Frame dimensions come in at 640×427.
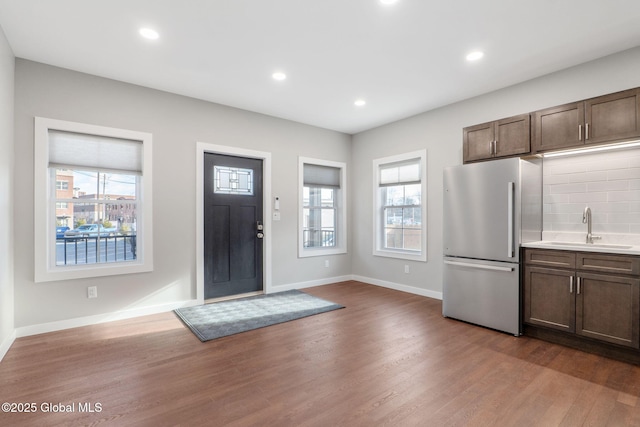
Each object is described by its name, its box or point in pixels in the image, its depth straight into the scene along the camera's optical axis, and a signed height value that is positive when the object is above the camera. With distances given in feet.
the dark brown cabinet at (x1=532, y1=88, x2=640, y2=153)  9.05 +2.85
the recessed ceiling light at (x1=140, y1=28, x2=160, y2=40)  8.92 +5.17
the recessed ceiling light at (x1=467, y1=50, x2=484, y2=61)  10.11 +5.16
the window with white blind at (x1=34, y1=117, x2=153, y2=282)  10.71 +0.46
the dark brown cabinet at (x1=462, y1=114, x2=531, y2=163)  11.10 +2.80
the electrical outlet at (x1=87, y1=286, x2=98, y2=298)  11.45 -2.87
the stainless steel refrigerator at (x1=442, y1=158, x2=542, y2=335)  10.62 -0.73
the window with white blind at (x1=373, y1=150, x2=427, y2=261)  16.07 +0.42
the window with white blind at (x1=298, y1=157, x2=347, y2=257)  17.92 +0.33
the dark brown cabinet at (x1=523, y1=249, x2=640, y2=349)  8.53 -2.58
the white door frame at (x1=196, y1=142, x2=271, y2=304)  13.91 +0.47
